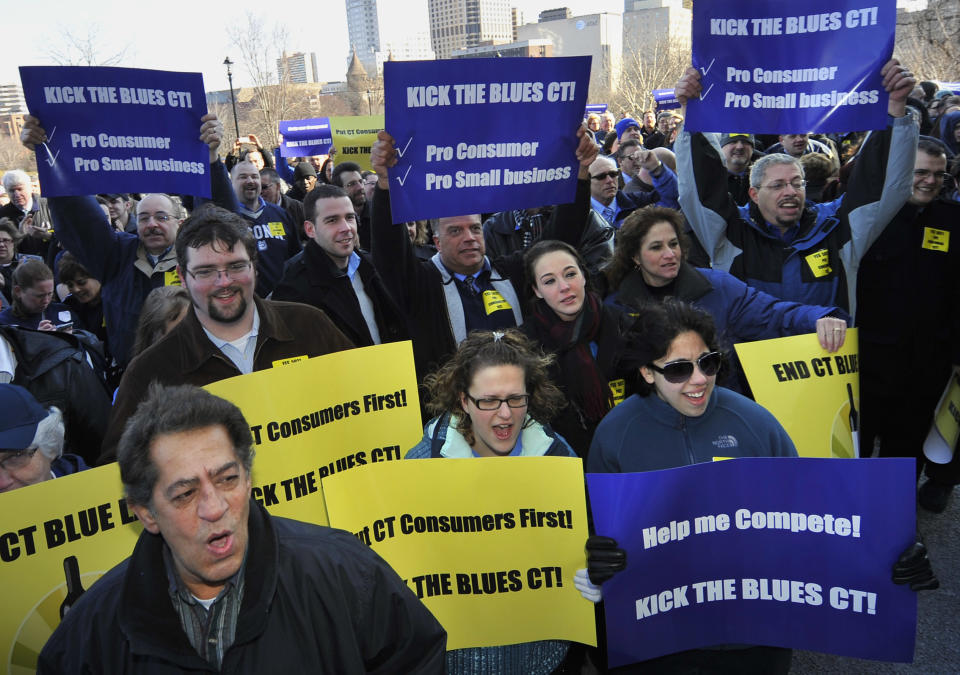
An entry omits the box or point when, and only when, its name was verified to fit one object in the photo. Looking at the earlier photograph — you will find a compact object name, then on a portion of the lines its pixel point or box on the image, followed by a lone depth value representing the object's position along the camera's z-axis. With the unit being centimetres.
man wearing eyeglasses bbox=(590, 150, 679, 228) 689
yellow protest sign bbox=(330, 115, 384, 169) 1012
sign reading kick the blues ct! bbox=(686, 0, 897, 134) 403
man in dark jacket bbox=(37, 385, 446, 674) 183
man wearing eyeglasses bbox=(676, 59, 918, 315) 429
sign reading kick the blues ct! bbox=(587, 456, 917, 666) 245
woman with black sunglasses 279
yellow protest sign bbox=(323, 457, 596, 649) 263
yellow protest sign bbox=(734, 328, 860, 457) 354
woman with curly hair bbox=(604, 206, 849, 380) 398
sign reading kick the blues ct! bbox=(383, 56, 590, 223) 378
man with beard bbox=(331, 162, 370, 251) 766
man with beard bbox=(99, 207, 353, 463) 333
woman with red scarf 349
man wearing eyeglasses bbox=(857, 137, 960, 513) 467
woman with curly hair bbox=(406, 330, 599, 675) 285
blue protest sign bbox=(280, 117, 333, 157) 1367
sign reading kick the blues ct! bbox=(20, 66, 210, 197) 425
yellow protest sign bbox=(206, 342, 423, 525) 307
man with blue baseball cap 267
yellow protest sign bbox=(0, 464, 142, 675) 247
